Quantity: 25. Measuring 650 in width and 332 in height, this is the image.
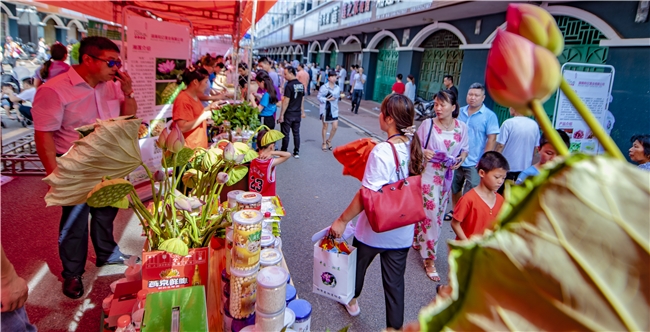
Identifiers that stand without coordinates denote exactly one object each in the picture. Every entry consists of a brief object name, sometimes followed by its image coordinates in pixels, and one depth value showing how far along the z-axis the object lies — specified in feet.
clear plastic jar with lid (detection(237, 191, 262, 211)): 5.35
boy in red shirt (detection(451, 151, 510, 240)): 8.18
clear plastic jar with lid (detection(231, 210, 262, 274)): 4.38
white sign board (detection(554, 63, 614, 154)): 13.69
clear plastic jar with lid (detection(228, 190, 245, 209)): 6.09
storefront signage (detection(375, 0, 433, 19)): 31.01
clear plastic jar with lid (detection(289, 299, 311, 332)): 4.85
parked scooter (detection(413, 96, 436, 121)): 38.24
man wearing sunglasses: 7.86
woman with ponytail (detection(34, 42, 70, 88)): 15.92
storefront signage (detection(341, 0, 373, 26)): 44.24
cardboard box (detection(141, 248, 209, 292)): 4.89
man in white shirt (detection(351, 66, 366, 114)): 43.91
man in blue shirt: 12.85
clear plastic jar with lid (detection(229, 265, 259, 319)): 4.48
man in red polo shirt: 36.65
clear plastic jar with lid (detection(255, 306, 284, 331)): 4.10
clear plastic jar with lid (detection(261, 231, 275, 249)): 5.62
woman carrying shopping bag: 7.10
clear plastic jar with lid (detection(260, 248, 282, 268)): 5.00
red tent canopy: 17.07
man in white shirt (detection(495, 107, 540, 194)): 12.32
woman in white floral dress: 11.13
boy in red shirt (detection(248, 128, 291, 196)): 10.55
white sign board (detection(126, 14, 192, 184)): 12.32
